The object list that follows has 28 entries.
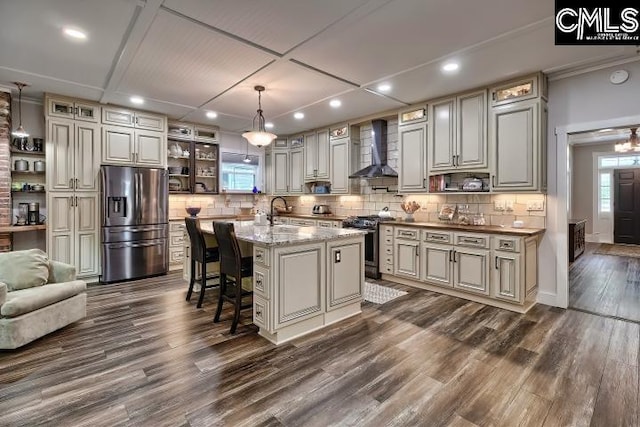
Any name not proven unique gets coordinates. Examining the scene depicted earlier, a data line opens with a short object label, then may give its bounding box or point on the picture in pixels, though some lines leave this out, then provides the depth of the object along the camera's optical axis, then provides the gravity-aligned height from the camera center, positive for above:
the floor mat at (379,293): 3.96 -1.08
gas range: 4.92 -0.16
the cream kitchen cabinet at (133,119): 4.85 +1.49
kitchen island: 2.73 -0.62
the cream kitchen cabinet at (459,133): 4.01 +1.03
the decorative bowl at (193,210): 5.62 +0.04
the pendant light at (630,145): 5.54 +1.24
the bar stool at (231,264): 2.98 -0.51
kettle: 5.18 -0.02
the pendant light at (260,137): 3.76 +0.90
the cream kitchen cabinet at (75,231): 4.46 -0.26
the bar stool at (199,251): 3.63 -0.46
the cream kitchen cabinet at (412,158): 4.64 +0.80
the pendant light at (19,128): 3.92 +1.05
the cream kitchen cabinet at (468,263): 3.51 -0.64
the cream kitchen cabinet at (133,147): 4.86 +1.04
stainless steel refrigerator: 4.71 -0.16
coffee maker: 4.44 -0.03
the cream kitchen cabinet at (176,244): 5.54 -0.56
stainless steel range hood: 5.35 +1.08
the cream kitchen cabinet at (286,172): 6.82 +0.89
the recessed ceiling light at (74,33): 2.69 +1.55
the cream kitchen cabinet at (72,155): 4.43 +0.82
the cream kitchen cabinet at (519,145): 3.56 +0.76
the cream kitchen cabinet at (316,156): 6.24 +1.13
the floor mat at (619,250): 6.71 -0.87
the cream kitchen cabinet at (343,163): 5.83 +0.91
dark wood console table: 5.79 -0.54
